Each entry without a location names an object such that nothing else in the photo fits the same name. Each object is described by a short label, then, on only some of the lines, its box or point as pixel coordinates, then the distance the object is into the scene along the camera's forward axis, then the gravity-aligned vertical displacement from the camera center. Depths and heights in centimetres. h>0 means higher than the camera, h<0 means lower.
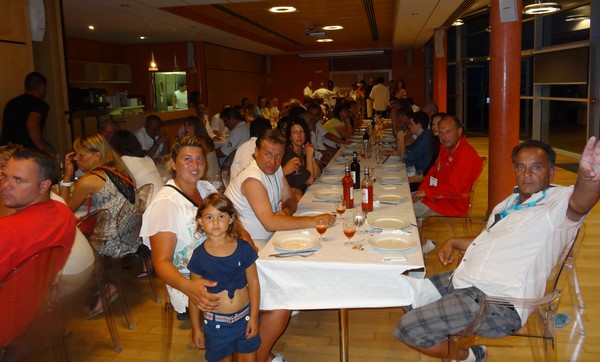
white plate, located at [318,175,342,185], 429 -56
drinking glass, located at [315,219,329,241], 255 -57
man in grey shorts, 212 -66
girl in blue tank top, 219 -70
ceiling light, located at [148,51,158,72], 1300 +142
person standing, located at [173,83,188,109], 1416 +57
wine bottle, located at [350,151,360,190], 396 -46
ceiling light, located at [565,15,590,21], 880 +159
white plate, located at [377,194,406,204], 343 -60
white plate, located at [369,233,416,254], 236 -63
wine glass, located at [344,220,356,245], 245 -56
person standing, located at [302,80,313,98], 1574 +77
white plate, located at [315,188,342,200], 359 -57
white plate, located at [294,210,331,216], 309 -60
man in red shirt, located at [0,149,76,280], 214 -40
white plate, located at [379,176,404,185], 418 -57
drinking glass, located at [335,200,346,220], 289 -54
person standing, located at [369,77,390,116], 1329 +41
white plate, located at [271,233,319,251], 244 -63
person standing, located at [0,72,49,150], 510 +9
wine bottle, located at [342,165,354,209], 317 -49
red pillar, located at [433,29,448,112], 1242 +97
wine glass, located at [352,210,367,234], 263 -54
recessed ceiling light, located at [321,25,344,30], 1239 +216
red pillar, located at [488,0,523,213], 513 +11
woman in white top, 221 -50
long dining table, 223 -71
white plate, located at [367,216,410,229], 275 -61
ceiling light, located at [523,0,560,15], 771 +153
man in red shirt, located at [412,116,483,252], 412 -57
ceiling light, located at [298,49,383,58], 1778 +221
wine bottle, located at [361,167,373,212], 308 -50
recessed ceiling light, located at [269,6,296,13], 930 +201
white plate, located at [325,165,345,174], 495 -55
